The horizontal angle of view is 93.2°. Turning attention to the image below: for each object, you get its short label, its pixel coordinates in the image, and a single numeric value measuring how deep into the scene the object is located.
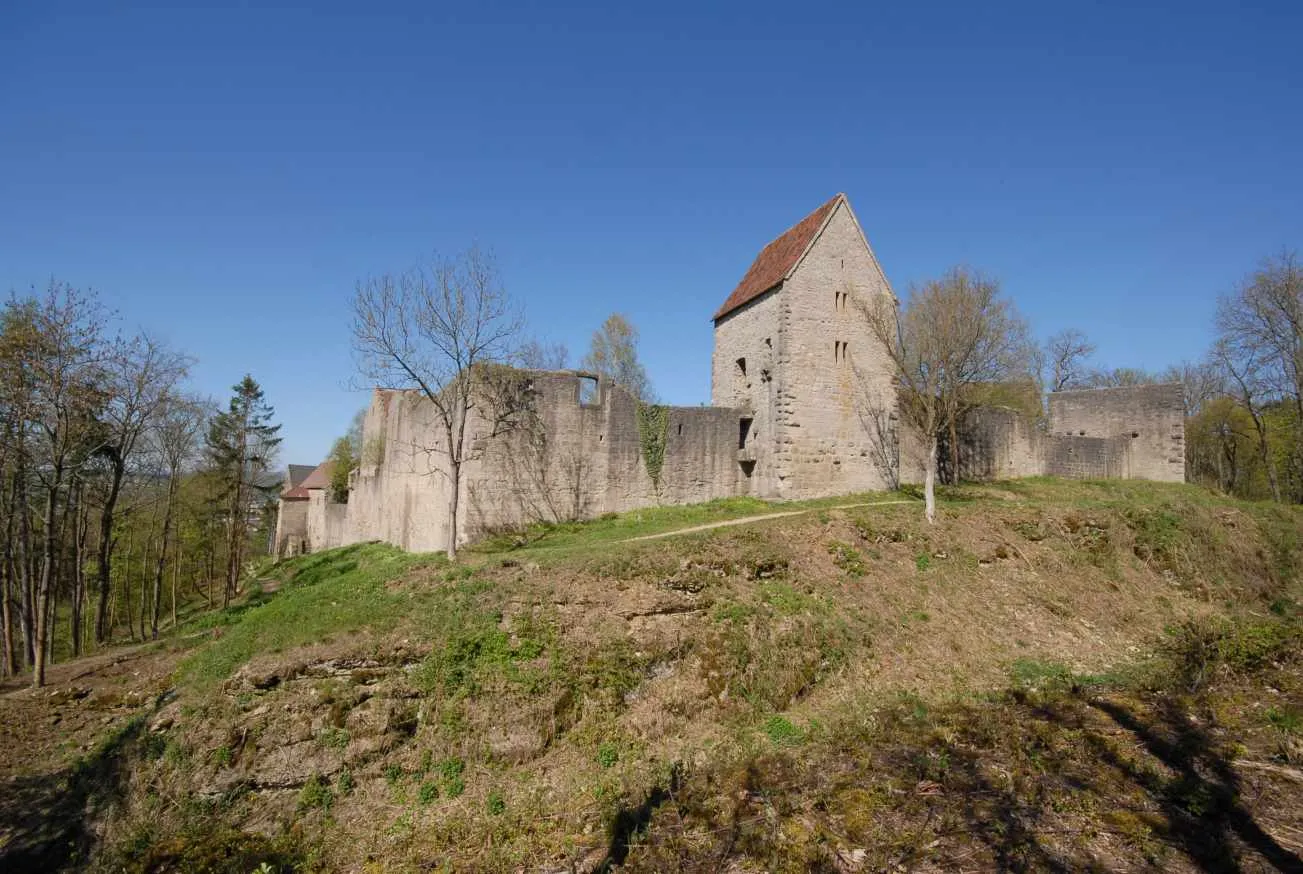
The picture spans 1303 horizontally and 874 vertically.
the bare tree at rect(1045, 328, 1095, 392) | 42.84
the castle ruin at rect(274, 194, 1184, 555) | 17.84
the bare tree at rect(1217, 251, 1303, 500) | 24.98
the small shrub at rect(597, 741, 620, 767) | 9.39
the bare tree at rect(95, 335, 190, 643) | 15.44
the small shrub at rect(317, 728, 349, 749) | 9.22
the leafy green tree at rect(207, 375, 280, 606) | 30.48
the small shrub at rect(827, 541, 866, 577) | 13.61
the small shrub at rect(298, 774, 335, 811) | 8.67
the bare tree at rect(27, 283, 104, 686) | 12.64
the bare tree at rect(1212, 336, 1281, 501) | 27.27
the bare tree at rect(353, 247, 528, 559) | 15.30
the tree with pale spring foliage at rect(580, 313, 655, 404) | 39.91
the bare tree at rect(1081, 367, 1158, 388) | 44.66
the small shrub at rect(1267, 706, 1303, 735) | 8.72
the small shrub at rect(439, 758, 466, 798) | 8.91
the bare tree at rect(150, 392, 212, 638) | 21.39
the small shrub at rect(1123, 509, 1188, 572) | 16.39
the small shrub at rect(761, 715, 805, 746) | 9.75
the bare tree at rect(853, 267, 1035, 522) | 16.92
